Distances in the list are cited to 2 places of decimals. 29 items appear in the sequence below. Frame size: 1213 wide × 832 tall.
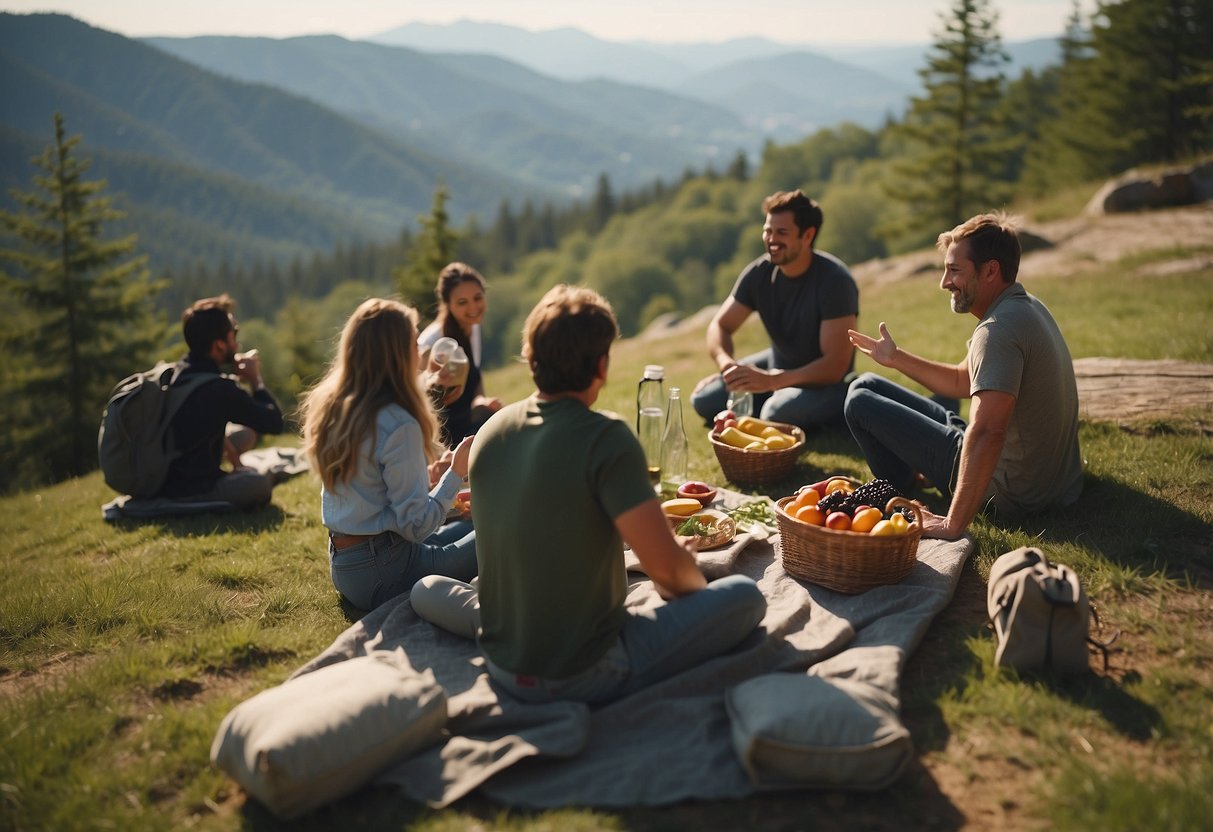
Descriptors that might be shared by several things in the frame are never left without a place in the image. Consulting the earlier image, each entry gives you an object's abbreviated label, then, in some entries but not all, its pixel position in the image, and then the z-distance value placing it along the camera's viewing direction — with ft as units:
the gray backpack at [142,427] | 23.75
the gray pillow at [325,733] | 10.92
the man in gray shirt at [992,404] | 16.78
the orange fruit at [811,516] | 16.89
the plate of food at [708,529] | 17.88
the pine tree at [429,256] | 131.83
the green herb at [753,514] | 20.07
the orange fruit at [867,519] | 16.14
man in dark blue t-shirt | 24.68
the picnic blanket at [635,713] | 11.55
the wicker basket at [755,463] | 22.91
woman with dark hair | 25.55
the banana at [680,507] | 18.86
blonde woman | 15.48
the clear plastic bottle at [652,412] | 19.67
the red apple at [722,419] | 23.89
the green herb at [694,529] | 17.93
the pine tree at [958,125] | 103.65
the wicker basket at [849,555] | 15.85
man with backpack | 23.54
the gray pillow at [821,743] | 11.22
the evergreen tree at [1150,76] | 115.44
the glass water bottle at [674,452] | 21.01
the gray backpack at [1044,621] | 13.29
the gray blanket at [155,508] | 25.25
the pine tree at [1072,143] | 127.54
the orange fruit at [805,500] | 17.58
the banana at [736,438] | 23.40
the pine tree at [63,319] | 89.20
